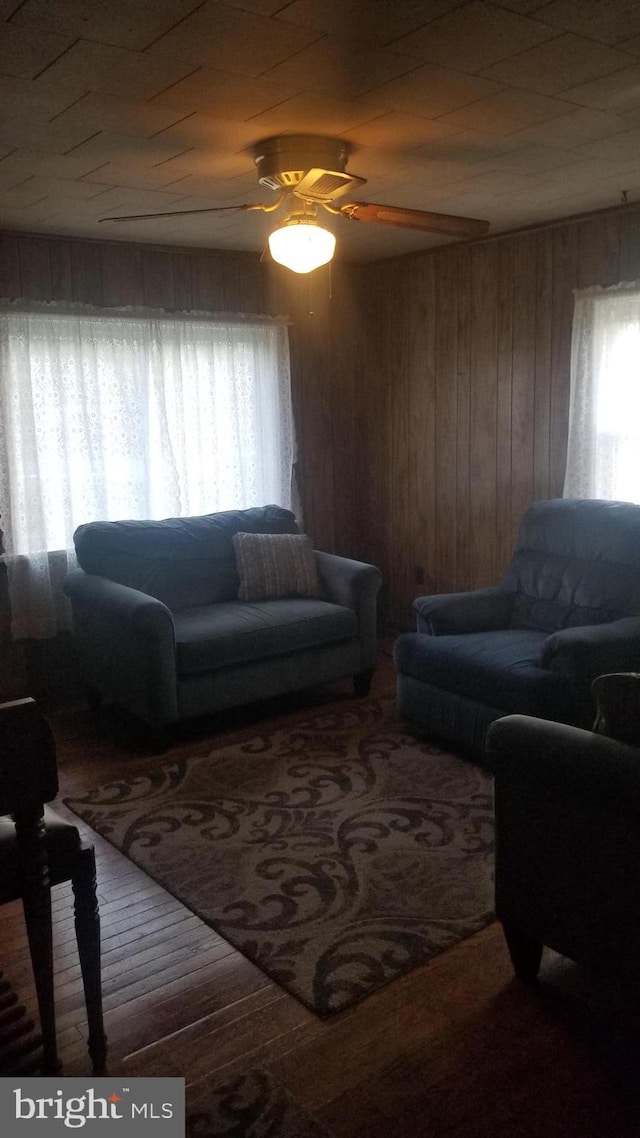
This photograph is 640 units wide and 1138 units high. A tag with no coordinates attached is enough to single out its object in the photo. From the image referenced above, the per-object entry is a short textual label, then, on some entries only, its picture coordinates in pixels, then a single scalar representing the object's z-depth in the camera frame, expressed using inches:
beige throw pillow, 180.5
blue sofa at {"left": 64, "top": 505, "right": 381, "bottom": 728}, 151.0
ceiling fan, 116.2
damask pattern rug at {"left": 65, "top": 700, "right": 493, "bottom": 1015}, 97.3
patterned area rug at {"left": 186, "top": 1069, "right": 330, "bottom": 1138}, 71.9
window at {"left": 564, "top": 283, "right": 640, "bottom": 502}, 163.3
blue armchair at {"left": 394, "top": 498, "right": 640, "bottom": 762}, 132.6
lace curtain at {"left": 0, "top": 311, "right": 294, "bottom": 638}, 173.6
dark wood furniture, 68.1
